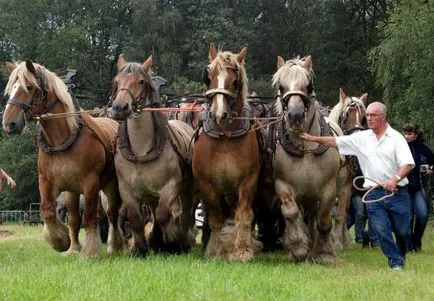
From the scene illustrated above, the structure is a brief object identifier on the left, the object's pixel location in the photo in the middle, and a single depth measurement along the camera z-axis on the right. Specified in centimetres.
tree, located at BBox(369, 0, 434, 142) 2108
